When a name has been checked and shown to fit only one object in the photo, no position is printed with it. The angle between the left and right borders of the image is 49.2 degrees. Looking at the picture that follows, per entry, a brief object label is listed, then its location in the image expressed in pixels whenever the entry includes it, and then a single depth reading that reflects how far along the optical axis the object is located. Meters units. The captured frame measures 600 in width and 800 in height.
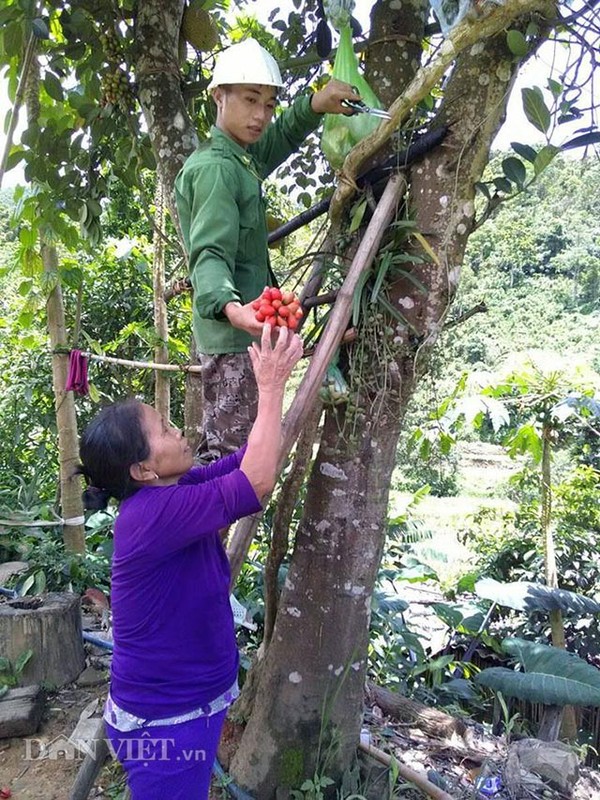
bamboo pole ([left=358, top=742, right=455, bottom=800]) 1.65
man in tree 1.36
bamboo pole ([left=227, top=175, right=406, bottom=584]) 1.38
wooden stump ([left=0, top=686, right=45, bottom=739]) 2.15
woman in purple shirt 1.14
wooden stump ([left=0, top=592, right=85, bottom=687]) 2.46
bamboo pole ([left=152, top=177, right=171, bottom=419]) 3.45
